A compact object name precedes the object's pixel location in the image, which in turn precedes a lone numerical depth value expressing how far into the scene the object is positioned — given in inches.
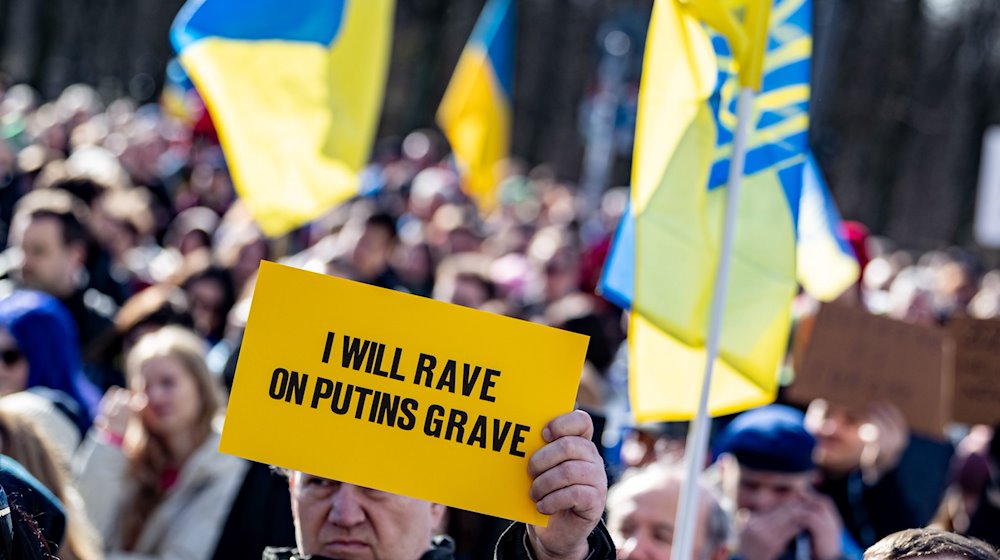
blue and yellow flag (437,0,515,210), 477.7
